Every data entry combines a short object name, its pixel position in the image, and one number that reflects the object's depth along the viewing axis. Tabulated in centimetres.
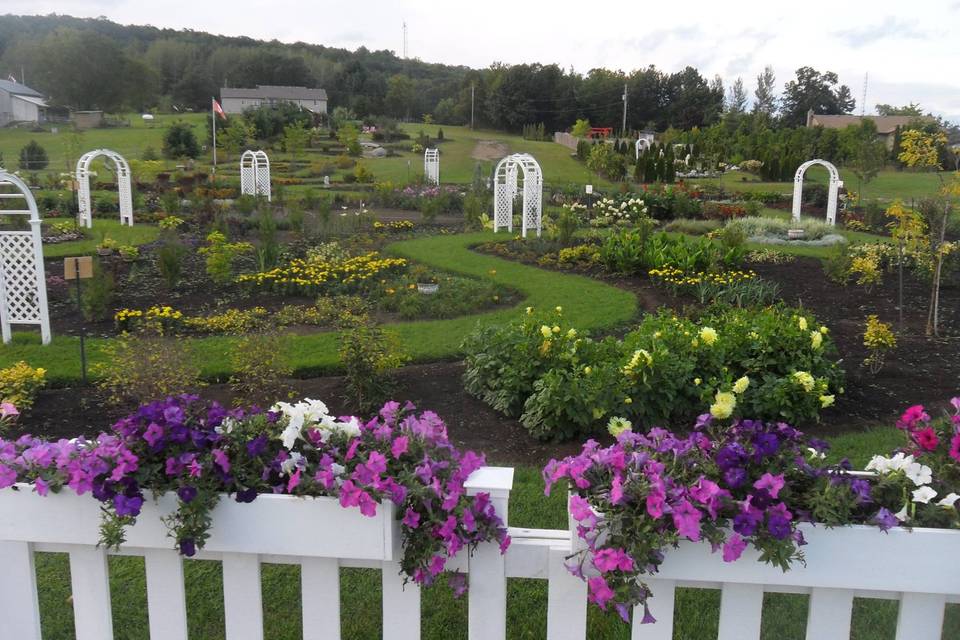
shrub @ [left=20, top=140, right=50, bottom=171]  3062
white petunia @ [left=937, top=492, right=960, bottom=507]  163
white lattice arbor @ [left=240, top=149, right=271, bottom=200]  2091
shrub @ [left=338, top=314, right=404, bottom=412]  526
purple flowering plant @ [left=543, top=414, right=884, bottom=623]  154
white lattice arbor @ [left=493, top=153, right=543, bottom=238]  1407
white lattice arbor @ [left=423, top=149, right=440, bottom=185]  2592
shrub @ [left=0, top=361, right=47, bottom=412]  514
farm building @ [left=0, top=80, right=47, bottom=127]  5131
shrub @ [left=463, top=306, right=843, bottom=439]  462
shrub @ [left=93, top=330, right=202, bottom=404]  507
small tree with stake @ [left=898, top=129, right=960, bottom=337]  718
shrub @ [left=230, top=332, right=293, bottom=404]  531
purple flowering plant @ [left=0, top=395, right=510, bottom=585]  162
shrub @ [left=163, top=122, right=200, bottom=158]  3606
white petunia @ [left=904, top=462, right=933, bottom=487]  171
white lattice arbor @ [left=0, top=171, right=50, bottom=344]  688
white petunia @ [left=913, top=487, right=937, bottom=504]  166
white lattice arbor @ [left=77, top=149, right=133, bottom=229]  1507
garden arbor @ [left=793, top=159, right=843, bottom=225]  1614
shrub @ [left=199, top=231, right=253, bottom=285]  944
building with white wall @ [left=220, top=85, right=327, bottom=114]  5725
